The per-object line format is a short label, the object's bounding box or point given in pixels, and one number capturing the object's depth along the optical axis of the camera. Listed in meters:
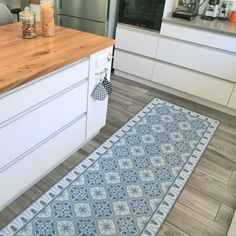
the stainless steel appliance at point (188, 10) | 2.89
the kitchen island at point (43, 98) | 1.38
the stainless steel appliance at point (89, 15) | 3.06
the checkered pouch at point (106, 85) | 2.02
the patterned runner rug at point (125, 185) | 1.62
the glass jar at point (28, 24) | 1.68
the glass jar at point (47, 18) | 1.73
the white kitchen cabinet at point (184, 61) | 2.76
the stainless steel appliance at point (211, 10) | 2.91
